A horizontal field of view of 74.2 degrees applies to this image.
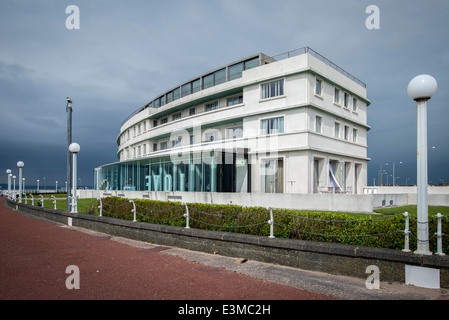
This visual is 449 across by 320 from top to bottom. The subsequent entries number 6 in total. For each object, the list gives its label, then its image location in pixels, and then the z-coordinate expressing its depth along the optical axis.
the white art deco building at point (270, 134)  24.45
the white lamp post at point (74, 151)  14.99
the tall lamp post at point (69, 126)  17.34
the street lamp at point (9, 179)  28.44
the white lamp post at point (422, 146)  5.58
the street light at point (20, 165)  23.74
